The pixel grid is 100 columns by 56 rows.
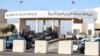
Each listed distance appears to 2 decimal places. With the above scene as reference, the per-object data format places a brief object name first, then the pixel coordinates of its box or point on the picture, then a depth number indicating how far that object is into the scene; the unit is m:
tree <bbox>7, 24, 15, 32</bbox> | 45.89
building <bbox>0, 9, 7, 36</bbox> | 59.83
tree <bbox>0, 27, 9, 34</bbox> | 46.87
